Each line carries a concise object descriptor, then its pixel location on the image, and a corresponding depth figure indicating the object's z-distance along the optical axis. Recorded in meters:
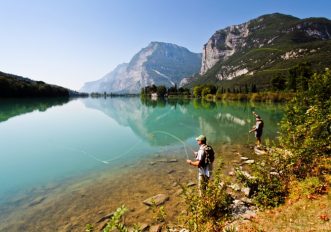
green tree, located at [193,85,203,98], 195.62
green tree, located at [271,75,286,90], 131.75
